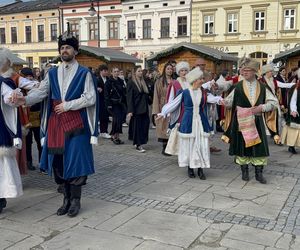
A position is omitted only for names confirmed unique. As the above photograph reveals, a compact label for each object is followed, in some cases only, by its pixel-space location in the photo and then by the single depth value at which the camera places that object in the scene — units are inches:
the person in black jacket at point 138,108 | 249.7
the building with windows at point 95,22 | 1095.3
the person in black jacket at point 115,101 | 276.8
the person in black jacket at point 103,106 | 295.5
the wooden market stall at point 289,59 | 402.6
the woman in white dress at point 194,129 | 176.6
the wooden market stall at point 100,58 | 477.4
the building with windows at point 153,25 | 1003.5
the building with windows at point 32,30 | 1206.1
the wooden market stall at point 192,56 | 430.0
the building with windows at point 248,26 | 871.5
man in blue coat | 128.2
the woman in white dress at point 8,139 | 129.3
